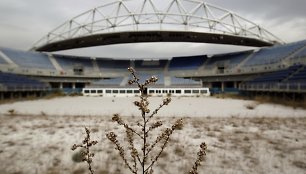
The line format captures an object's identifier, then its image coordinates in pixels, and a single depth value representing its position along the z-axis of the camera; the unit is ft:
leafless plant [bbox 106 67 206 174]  7.52
